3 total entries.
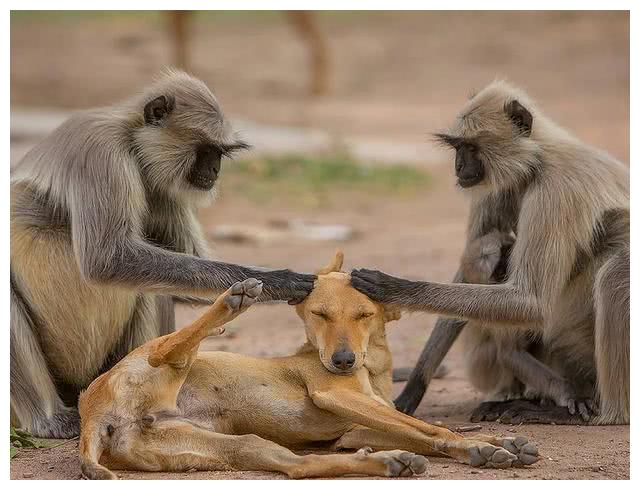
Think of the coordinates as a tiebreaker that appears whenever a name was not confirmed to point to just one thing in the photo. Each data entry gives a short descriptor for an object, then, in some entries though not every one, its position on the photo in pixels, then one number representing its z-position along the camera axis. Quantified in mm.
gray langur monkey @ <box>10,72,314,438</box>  11133
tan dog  9219
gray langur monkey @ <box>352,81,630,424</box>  11391
